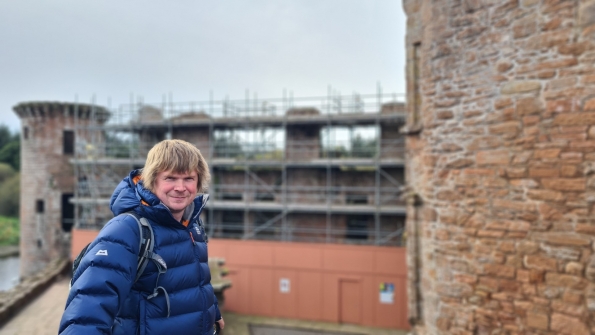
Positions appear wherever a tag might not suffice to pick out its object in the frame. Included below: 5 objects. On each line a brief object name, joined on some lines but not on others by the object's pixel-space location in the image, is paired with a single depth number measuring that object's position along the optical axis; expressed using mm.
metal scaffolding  12703
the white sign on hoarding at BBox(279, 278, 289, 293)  11445
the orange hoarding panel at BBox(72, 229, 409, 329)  10734
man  1354
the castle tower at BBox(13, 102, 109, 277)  15812
